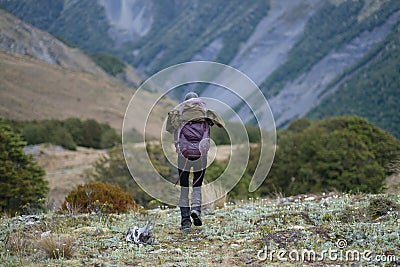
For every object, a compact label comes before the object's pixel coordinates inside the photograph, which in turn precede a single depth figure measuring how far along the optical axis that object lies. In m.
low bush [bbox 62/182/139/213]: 11.50
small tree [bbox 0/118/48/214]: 22.98
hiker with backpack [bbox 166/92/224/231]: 8.19
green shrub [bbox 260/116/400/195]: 33.19
